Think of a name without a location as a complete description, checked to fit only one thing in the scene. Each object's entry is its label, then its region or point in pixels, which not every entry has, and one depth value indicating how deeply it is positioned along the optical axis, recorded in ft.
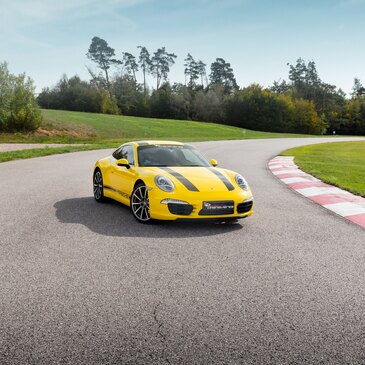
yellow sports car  22.02
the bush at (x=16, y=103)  126.00
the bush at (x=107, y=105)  265.13
